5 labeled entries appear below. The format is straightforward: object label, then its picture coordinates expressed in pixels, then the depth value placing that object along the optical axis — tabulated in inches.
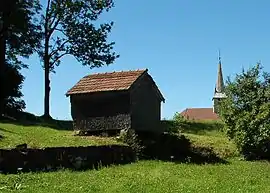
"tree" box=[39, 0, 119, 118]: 2023.9
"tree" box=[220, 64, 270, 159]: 1230.3
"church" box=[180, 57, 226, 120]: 4287.9
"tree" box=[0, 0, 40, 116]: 1740.9
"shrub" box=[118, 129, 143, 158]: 1092.9
